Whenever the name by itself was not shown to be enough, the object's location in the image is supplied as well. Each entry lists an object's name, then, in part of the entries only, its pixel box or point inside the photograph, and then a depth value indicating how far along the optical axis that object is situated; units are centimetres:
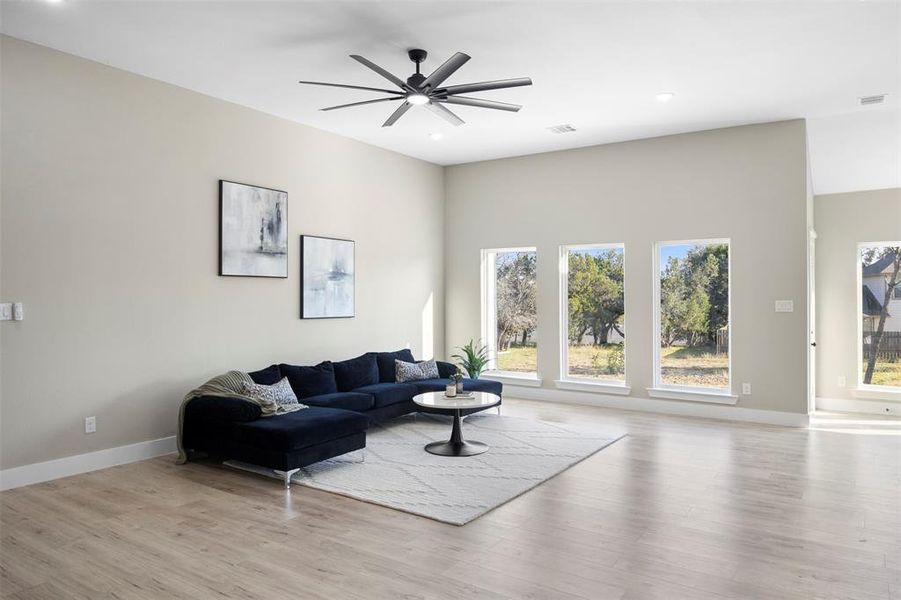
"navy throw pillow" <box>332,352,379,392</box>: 617
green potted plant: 758
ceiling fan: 386
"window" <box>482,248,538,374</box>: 812
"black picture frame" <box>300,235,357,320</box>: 639
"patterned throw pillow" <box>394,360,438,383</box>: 670
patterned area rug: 395
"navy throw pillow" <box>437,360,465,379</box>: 702
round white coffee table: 496
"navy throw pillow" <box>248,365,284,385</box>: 542
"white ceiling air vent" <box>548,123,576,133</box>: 654
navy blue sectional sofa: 427
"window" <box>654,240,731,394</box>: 680
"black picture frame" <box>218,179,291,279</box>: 555
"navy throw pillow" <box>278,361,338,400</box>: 567
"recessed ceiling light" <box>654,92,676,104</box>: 544
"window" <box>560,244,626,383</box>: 744
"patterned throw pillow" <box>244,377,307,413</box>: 493
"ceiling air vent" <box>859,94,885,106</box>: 546
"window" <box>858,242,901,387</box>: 722
